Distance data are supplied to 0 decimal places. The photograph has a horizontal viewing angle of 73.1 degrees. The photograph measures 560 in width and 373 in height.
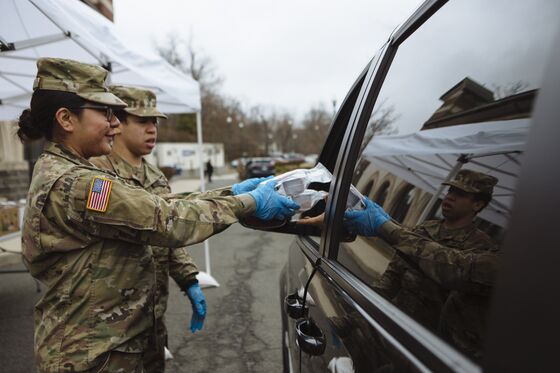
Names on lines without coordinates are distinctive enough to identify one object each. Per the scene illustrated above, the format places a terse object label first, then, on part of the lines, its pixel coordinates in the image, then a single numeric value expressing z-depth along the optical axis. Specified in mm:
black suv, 464
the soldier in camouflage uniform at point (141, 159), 2531
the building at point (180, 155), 31641
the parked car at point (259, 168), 23730
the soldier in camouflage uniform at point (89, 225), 1380
